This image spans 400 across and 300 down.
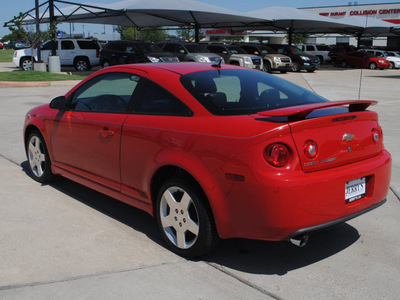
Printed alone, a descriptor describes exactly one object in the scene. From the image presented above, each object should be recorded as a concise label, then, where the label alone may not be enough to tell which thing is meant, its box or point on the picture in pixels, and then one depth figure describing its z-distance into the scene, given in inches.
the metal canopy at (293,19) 1418.6
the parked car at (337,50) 1748.3
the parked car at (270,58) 1166.3
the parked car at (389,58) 1549.0
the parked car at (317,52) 1723.7
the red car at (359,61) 1476.4
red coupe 128.7
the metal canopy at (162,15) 1119.5
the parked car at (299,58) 1239.5
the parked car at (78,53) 1098.5
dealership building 2440.9
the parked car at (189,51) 961.5
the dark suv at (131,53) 900.0
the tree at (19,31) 916.0
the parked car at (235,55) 1048.8
